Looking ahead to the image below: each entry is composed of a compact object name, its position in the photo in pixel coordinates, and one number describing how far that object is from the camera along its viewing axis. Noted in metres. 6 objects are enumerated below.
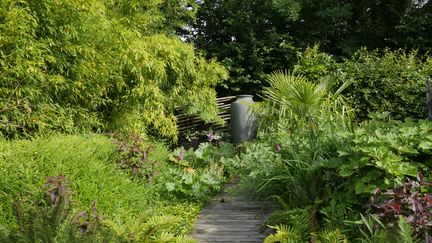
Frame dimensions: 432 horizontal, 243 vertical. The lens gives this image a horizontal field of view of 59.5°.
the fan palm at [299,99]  4.92
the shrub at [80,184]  2.28
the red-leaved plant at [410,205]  2.02
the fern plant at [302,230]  2.19
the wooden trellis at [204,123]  6.88
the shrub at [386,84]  5.90
